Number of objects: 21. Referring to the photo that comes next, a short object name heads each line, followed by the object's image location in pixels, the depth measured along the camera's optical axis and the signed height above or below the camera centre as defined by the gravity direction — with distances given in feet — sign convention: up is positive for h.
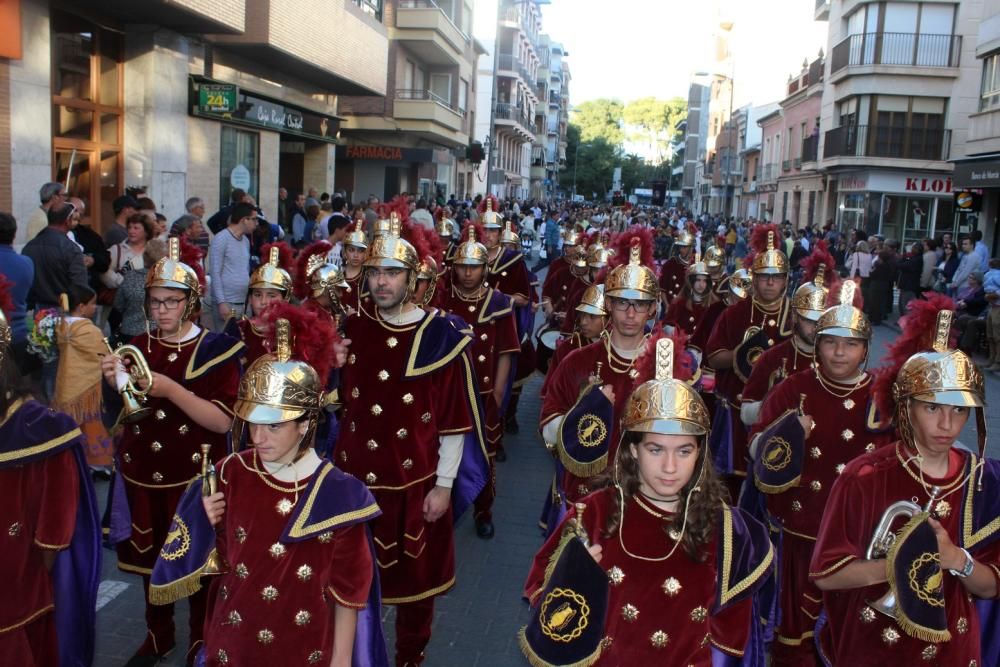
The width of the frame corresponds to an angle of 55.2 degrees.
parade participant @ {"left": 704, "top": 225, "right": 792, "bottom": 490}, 24.31 -2.99
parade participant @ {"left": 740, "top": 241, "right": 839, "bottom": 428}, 20.20 -2.76
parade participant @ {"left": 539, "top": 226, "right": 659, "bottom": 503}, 15.69 -2.88
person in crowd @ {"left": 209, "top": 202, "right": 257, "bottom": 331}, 31.78 -2.30
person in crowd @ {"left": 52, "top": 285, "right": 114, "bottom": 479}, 22.77 -4.40
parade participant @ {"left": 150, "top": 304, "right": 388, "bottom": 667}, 11.23 -4.08
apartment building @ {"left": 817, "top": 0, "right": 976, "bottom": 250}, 120.37 +15.94
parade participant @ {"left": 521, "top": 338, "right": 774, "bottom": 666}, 10.50 -3.66
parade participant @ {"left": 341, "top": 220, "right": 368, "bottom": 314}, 27.20 -1.47
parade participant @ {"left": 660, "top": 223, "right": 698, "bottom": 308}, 44.75 -2.38
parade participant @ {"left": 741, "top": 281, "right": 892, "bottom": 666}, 15.98 -3.69
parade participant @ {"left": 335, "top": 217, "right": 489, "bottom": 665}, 16.08 -3.79
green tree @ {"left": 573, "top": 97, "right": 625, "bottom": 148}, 440.45 +44.10
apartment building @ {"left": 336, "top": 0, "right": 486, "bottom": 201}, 103.96 +10.41
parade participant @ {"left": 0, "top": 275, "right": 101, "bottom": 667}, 11.89 -4.20
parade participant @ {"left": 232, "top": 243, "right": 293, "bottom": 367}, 22.44 -2.17
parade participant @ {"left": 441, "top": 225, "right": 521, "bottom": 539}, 26.89 -3.20
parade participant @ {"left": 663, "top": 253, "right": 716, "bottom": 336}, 34.04 -2.79
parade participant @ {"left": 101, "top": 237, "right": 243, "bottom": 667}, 16.01 -4.04
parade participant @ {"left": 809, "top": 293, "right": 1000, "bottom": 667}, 11.73 -3.56
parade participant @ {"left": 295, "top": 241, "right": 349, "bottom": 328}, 23.56 -2.06
